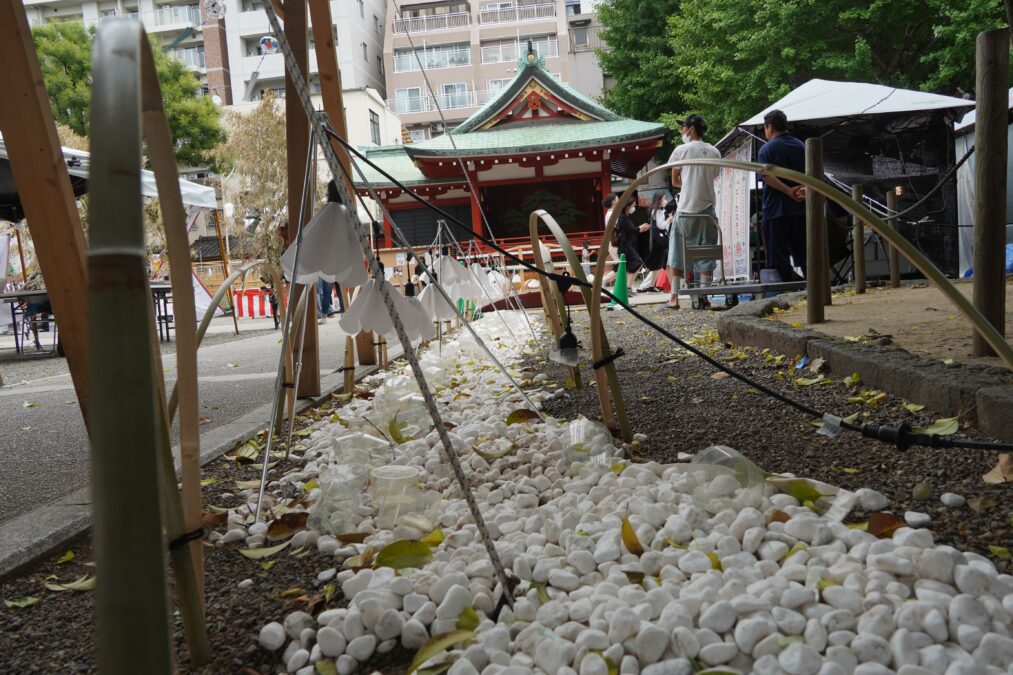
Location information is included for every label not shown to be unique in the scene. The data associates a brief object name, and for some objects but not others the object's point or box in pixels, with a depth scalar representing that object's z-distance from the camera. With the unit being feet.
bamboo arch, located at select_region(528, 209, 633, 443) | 6.02
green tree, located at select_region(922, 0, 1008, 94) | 38.19
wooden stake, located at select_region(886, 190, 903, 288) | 17.93
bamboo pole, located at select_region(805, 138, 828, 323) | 10.78
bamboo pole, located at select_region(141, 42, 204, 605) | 2.90
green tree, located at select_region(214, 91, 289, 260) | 60.90
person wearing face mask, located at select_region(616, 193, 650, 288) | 29.53
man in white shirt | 17.33
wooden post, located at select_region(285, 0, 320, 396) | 8.07
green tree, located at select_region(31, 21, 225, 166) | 63.16
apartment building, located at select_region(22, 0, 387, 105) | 94.32
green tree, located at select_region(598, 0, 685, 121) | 61.98
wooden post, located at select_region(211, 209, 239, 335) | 50.47
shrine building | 47.06
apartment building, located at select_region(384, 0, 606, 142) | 103.30
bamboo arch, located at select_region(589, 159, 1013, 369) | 3.38
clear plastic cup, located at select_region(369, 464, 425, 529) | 4.80
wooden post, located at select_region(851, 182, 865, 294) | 16.72
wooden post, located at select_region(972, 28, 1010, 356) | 6.66
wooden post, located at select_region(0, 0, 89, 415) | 4.32
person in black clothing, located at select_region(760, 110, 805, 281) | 16.16
